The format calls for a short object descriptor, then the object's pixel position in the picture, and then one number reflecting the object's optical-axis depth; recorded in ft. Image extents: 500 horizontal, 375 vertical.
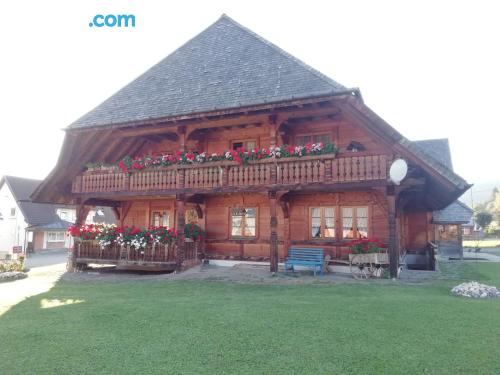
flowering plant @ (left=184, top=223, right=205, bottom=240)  47.07
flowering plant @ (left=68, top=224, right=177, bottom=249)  42.91
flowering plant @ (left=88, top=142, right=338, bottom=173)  39.06
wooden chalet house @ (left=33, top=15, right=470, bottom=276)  37.81
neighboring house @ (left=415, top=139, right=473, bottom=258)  75.15
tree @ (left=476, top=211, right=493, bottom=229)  182.46
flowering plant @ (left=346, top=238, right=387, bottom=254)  37.45
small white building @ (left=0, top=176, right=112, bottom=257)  111.45
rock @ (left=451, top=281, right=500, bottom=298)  26.96
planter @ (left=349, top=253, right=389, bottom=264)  36.83
